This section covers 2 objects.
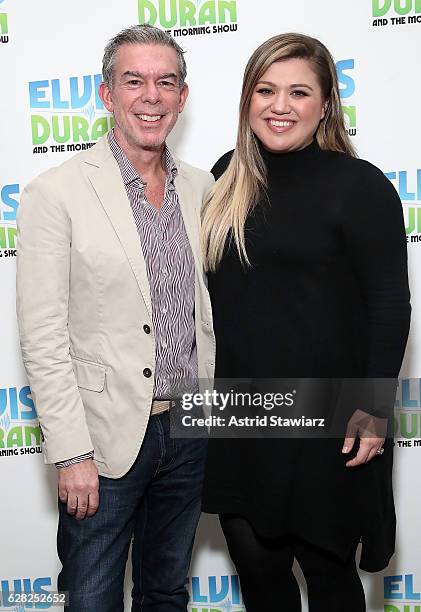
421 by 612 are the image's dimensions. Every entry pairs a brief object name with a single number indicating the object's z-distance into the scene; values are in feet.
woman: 5.20
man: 5.09
